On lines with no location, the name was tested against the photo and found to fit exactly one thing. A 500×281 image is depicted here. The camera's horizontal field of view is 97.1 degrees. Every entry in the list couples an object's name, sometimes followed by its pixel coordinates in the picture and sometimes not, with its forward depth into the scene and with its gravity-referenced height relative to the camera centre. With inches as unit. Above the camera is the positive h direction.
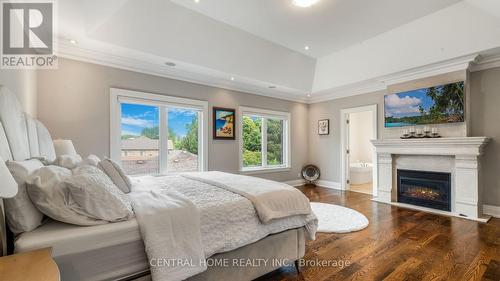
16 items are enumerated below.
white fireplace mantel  136.7 -12.8
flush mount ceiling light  106.9 +67.5
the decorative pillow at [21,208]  45.5 -14.1
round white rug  119.2 -47.4
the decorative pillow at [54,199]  47.7 -12.6
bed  46.1 -23.9
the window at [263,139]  212.5 +1.7
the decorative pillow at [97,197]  49.7 -13.1
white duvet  60.9 -24.4
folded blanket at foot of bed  70.8 -19.4
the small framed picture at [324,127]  235.1 +14.9
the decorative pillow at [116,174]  74.5 -11.4
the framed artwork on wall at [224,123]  187.2 +15.4
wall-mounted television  146.3 +24.9
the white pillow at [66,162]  66.5 -6.4
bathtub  245.9 -38.3
